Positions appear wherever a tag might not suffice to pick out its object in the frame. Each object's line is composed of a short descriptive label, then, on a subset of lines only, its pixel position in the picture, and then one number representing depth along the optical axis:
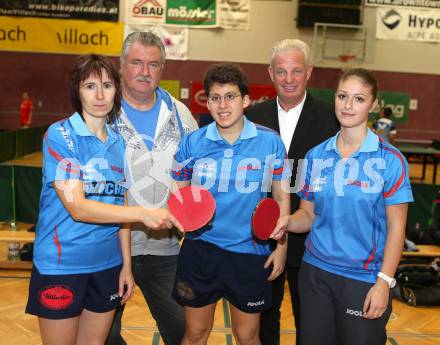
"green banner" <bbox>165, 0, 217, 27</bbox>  16.09
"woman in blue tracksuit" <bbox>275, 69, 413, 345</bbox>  2.43
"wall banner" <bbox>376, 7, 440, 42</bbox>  16.17
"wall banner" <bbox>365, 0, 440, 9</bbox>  16.06
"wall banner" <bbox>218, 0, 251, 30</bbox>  16.23
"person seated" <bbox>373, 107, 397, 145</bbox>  11.58
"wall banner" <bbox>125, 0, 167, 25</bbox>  16.12
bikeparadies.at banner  16.06
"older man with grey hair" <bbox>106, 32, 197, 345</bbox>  2.87
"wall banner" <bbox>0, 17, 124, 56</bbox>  16.30
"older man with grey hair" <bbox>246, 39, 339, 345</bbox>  3.07
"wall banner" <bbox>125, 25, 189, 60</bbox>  16.23
